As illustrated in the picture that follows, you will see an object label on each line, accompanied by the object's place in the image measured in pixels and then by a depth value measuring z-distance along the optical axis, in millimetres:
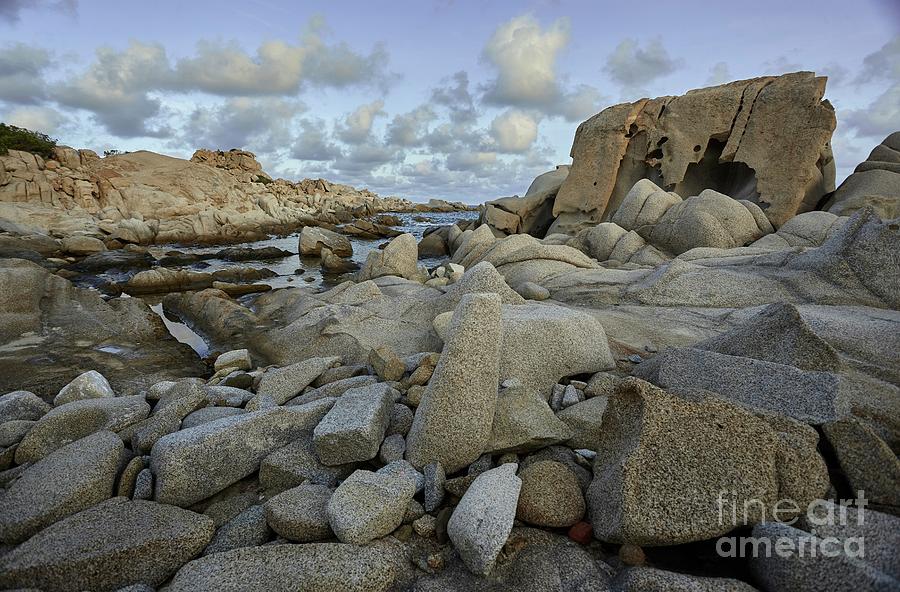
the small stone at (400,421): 3600
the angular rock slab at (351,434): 3189
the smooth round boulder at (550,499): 2639
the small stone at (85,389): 5516
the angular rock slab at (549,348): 4449
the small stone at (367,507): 2502
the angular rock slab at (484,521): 2316
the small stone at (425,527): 2639
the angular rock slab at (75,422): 3914
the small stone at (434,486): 2797
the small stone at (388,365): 4586
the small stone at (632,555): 2322
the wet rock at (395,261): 14922
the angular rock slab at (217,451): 3158
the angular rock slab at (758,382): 2750
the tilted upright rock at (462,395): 3094
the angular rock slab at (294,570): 2230
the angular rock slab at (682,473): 2305
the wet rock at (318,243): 24531
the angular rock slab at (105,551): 2379
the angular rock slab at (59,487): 2844
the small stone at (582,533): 2555
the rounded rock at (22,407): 4914
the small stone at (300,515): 2588
